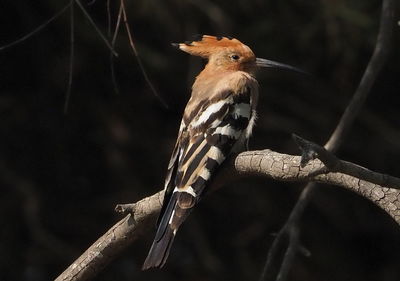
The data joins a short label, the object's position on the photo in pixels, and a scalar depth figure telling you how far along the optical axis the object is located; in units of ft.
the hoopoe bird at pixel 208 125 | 16.37
